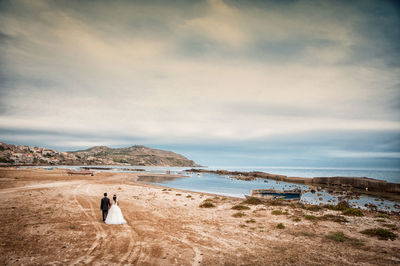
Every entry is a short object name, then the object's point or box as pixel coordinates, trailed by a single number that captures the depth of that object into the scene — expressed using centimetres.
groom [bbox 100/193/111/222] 1605
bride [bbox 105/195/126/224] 1523
